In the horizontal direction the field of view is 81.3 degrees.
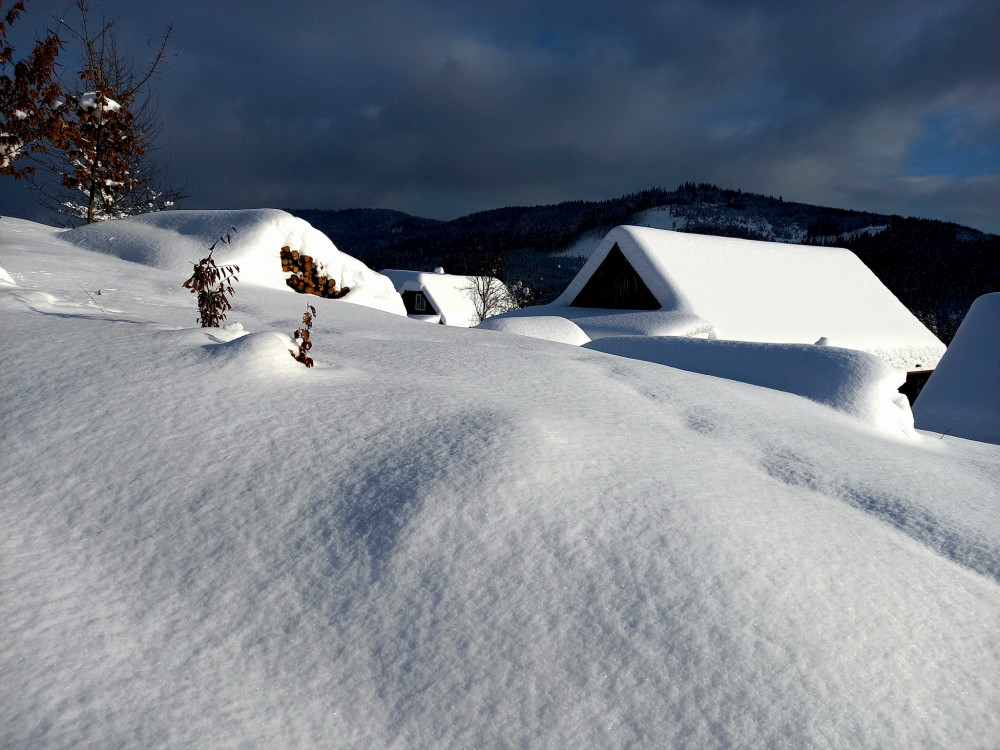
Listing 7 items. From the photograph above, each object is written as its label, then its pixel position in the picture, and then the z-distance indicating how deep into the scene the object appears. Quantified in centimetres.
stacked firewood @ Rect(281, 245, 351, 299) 815
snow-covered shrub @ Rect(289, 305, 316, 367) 365
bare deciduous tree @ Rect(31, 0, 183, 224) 1057
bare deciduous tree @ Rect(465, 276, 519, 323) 3384
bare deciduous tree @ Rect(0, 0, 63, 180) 749
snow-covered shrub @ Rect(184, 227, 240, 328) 434
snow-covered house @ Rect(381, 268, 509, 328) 3303
